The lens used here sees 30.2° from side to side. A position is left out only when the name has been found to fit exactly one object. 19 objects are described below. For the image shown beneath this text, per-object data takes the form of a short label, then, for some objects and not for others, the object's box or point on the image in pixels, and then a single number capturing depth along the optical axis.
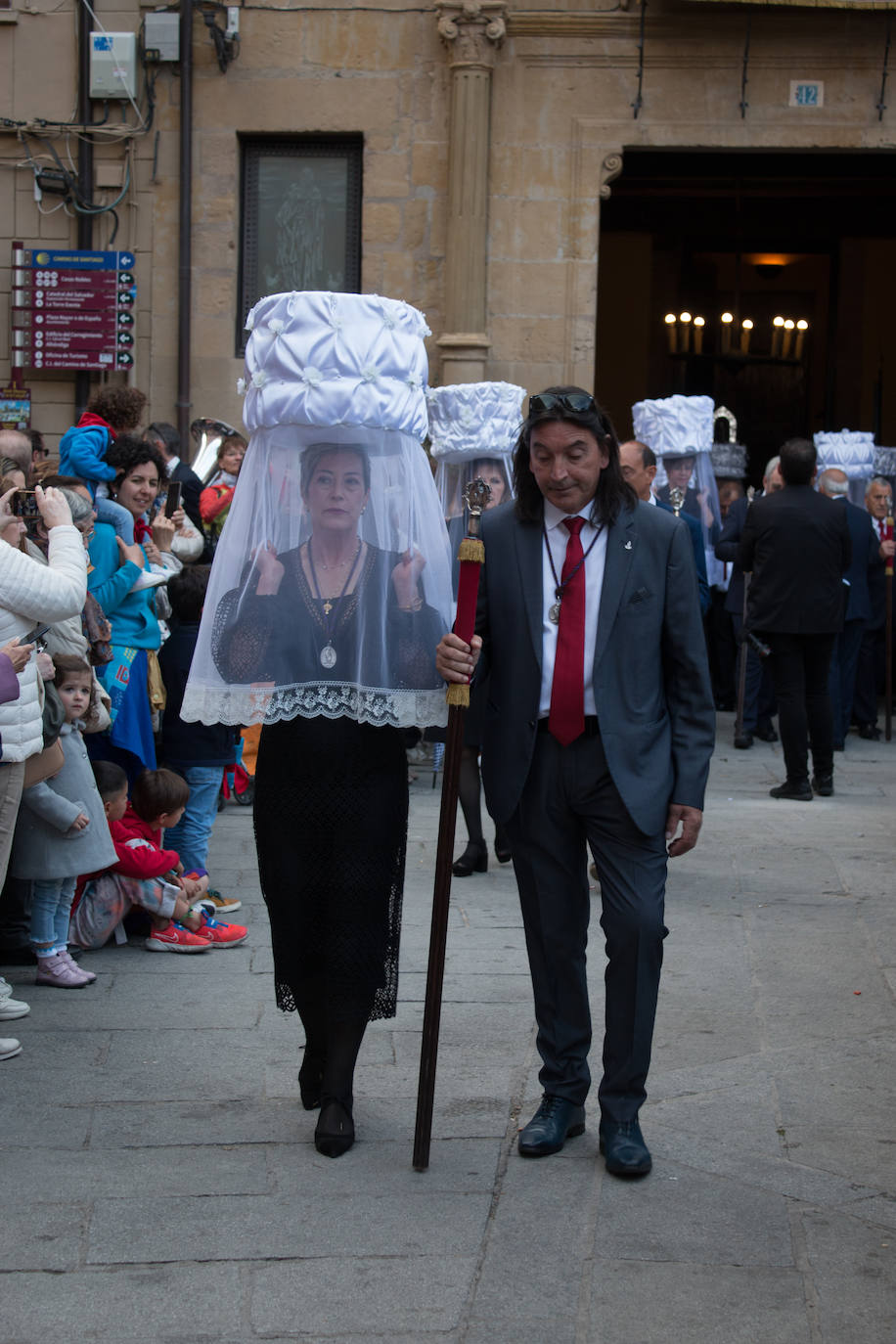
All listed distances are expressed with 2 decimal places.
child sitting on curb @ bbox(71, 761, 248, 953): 6.23
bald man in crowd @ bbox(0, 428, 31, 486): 6.32
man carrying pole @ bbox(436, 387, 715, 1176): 4.09
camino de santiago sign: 13.75
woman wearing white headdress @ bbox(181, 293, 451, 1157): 4.17
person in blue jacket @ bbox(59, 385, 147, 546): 7.09
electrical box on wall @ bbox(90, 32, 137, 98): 13.60
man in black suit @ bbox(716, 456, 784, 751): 12.06
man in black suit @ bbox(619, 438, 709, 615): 7.68
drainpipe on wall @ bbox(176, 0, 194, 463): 13.69
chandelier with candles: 18.28
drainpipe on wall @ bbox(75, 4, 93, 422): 13.72
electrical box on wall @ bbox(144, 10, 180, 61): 13.59
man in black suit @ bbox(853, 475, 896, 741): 12.62
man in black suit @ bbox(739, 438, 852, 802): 9.87
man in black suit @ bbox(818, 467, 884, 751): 12.03
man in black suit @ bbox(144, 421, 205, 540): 9.34
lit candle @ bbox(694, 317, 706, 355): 18.39
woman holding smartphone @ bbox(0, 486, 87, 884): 4.90
